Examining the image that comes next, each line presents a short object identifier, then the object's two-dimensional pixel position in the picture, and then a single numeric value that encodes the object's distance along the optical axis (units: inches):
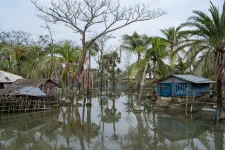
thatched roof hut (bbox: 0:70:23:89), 893.9
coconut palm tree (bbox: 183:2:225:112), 475.1
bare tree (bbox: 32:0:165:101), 771.4
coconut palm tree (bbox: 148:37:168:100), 792.3
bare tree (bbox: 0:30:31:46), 1344.7
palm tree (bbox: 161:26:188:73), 1110.1
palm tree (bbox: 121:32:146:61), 1152.2
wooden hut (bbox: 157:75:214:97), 752.3
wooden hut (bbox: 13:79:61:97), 805.7
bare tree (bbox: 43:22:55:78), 1029.2
